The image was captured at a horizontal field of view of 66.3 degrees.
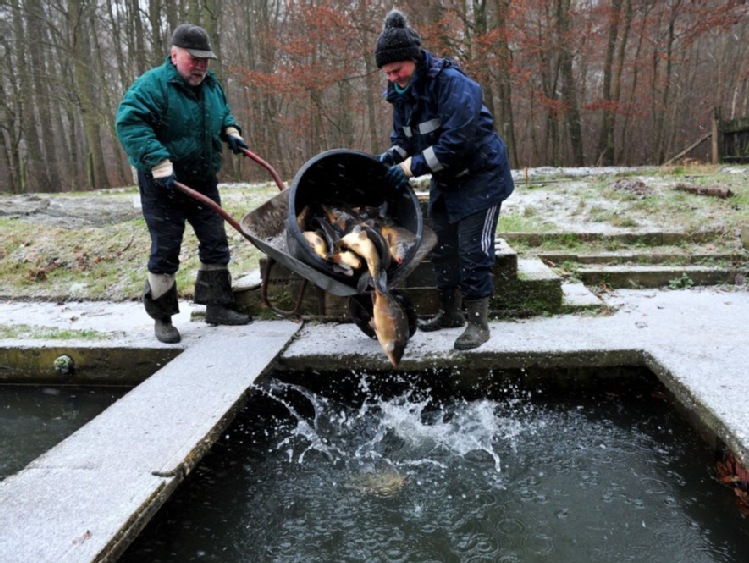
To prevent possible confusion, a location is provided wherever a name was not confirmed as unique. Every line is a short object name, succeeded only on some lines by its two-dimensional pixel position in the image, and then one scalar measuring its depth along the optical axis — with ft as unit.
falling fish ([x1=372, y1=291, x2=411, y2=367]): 8.72
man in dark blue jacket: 10.16
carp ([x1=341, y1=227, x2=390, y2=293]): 8.74
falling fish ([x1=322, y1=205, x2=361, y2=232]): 10.19
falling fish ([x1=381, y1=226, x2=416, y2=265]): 9.52
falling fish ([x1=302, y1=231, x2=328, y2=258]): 9.28
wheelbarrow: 9.04
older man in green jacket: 10.86
